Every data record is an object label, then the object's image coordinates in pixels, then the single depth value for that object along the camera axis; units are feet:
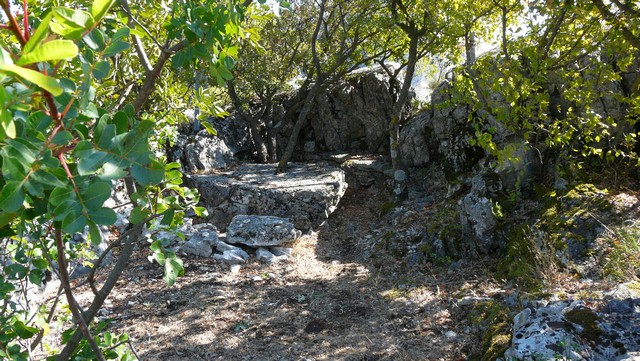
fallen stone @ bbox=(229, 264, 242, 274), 26.03
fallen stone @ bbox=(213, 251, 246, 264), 27.14
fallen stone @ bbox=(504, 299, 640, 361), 10.92
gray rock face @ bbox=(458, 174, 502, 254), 23.43
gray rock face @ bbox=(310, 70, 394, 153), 46.06
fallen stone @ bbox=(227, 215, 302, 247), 28.66
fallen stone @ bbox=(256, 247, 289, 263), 27.50
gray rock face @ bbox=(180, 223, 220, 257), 27.66
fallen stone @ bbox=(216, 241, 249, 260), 27.81
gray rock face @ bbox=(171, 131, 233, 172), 41.98
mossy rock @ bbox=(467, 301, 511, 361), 14.03
